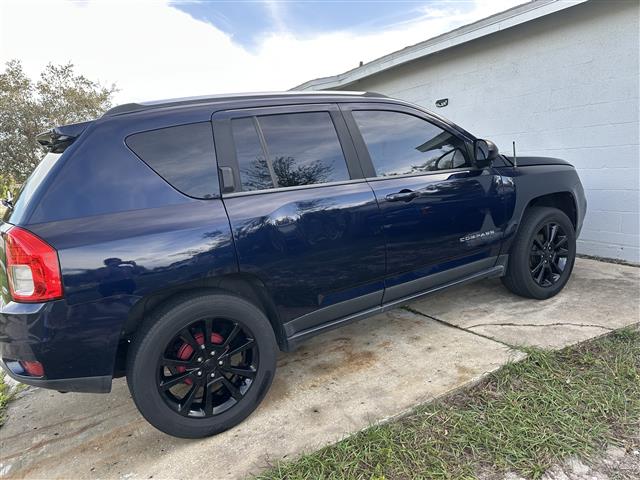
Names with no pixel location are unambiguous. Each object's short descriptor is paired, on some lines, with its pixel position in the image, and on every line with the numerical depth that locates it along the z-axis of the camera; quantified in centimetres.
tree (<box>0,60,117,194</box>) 1651
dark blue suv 189
